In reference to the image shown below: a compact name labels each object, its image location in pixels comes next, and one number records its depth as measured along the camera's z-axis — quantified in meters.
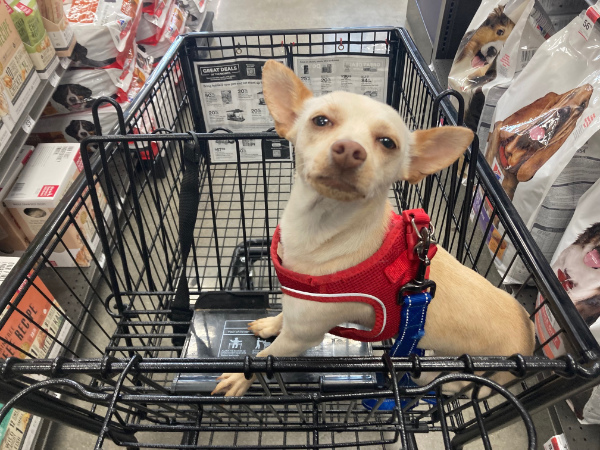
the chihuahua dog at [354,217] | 0.71
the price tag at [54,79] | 1.72
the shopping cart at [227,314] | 0.58
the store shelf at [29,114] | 1.51
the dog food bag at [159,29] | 2.35
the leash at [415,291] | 0.77
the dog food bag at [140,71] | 2.16
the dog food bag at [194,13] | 3.01
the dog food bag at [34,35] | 1.47
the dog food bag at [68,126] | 1.99
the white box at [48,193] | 1.53
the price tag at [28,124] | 1.55
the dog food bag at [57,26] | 1.62
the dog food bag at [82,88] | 1.93
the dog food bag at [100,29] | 1.84
